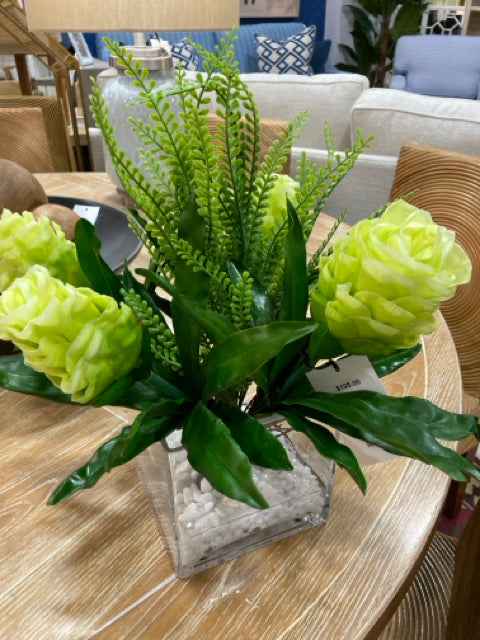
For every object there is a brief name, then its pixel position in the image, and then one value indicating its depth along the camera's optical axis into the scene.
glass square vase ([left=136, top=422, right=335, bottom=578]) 0.43
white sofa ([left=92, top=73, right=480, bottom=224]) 1.39
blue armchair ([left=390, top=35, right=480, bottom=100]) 3.98
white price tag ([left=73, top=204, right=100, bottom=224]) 1.09
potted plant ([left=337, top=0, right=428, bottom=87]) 4.63
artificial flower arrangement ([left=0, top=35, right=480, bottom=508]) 0.31
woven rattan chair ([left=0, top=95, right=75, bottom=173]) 1.62
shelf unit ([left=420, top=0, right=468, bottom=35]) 4.75
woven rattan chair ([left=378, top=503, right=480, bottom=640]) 0.57
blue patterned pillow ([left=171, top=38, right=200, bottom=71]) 3.90
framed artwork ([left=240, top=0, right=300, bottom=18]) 5.12
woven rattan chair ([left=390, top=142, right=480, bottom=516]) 1.10
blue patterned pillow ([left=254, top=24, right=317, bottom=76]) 4.36
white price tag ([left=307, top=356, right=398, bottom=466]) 0.41
